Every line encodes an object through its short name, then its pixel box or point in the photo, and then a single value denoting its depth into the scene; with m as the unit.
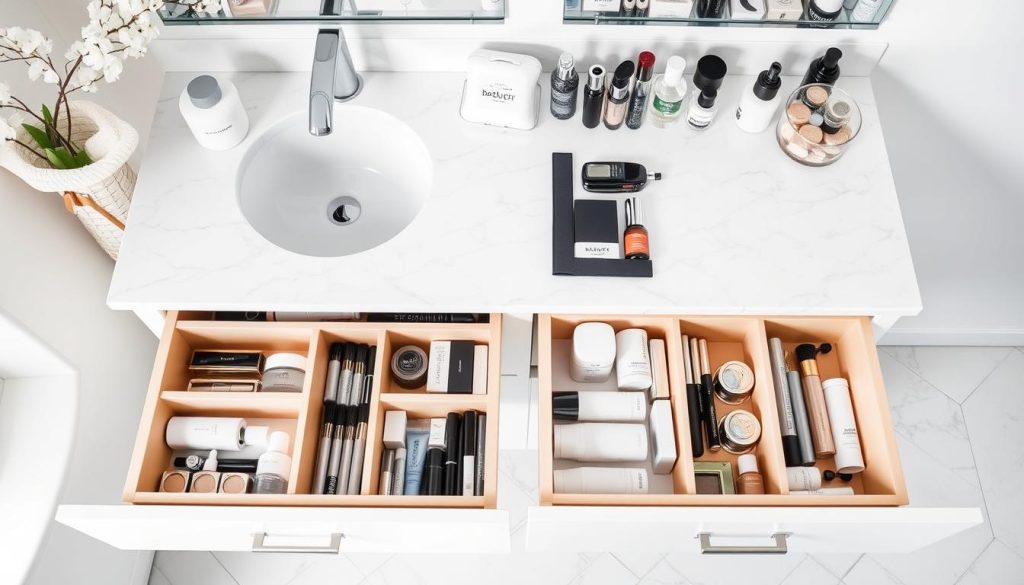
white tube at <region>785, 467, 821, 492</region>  1.11
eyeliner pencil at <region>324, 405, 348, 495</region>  1.14
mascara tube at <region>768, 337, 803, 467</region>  1.13
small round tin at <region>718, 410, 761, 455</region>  1.12
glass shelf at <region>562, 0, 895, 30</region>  1.22
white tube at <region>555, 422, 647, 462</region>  1.12
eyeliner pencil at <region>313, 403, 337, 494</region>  1.14
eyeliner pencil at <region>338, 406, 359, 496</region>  1.14
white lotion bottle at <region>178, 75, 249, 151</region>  1.17
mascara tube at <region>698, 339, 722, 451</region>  1.15
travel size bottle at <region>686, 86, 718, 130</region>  1.20
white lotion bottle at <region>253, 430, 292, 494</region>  1.11
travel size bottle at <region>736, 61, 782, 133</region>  1.18
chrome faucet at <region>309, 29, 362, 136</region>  1.12
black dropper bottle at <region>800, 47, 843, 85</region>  1.16
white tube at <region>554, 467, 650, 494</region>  1.08
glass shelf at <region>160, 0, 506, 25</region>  1.24
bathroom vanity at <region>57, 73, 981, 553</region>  1.02
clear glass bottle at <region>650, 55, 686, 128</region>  1.17
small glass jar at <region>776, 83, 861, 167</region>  1.20
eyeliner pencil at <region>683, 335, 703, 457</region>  1.14
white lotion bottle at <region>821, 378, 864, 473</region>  1.12
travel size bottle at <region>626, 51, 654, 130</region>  1.16
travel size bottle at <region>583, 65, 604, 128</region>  1.18
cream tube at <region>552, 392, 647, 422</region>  1.15
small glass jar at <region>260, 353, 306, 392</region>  1.17
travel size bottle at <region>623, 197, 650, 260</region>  1.14
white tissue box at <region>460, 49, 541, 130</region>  1.22
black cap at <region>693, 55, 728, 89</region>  1.17
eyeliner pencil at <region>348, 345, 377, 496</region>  1.14
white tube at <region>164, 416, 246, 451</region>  1.16
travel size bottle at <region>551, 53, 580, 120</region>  1.16
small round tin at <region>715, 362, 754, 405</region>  1.16
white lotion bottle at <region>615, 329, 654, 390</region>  1.16
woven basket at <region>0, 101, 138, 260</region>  1.17
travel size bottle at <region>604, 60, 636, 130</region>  1.17
